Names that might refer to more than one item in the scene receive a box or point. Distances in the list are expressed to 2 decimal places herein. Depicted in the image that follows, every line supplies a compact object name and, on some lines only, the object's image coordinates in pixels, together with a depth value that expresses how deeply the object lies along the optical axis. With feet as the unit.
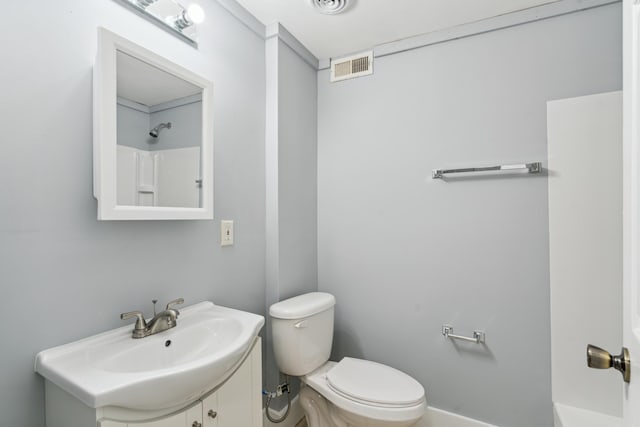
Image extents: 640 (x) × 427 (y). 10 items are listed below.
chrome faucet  3.31
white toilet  4.26
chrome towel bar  4.73
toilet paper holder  5.21
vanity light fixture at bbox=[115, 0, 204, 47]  3.61
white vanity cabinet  2.38
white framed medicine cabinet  3.01
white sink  2.33
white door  1.90
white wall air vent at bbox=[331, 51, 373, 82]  6.18
